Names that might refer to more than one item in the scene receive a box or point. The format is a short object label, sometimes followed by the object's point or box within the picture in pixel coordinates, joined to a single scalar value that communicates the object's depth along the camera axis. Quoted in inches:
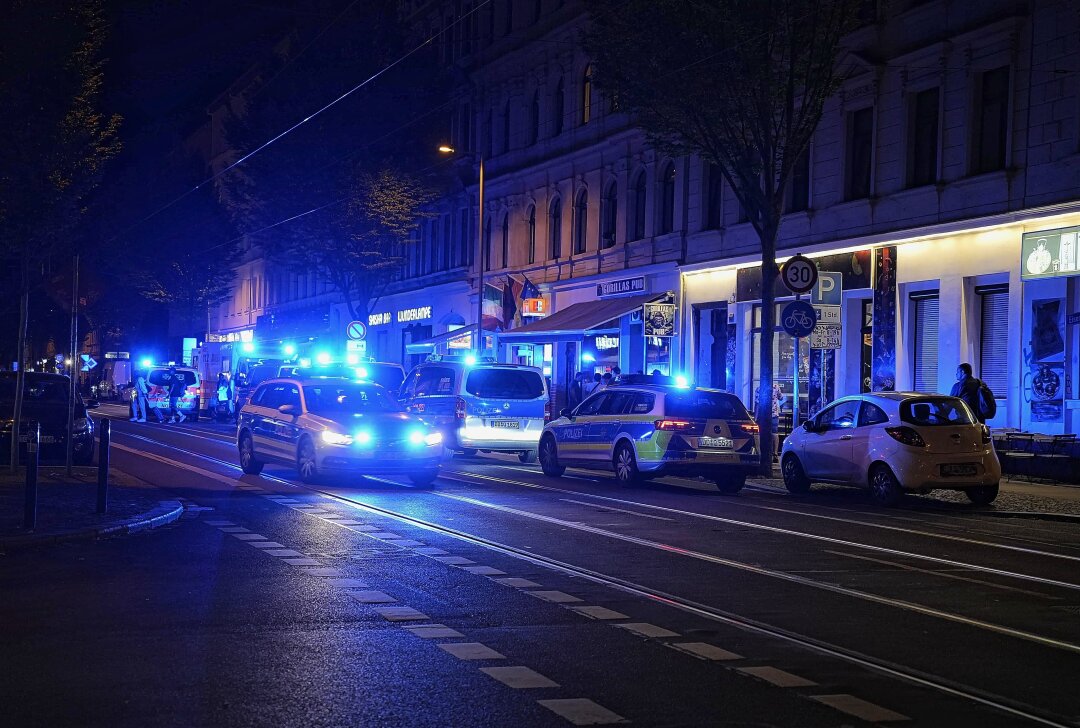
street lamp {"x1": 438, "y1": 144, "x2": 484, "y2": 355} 1725.8
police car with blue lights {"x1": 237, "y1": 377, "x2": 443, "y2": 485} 832.3
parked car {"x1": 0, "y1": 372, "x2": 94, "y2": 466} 1010.1
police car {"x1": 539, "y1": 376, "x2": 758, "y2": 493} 867.4
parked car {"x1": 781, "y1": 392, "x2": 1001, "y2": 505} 772.6
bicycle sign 941.2
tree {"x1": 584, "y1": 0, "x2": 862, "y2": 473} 952.9
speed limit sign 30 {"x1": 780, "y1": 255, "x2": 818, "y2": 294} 947.3
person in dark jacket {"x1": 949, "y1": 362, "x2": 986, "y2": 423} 954.1
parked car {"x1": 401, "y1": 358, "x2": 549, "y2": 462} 1096.2
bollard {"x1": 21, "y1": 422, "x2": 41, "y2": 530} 533.3
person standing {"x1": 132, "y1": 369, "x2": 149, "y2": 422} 2191.2
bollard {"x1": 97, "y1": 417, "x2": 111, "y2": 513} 602.9
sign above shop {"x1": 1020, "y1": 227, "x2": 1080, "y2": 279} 981.2
